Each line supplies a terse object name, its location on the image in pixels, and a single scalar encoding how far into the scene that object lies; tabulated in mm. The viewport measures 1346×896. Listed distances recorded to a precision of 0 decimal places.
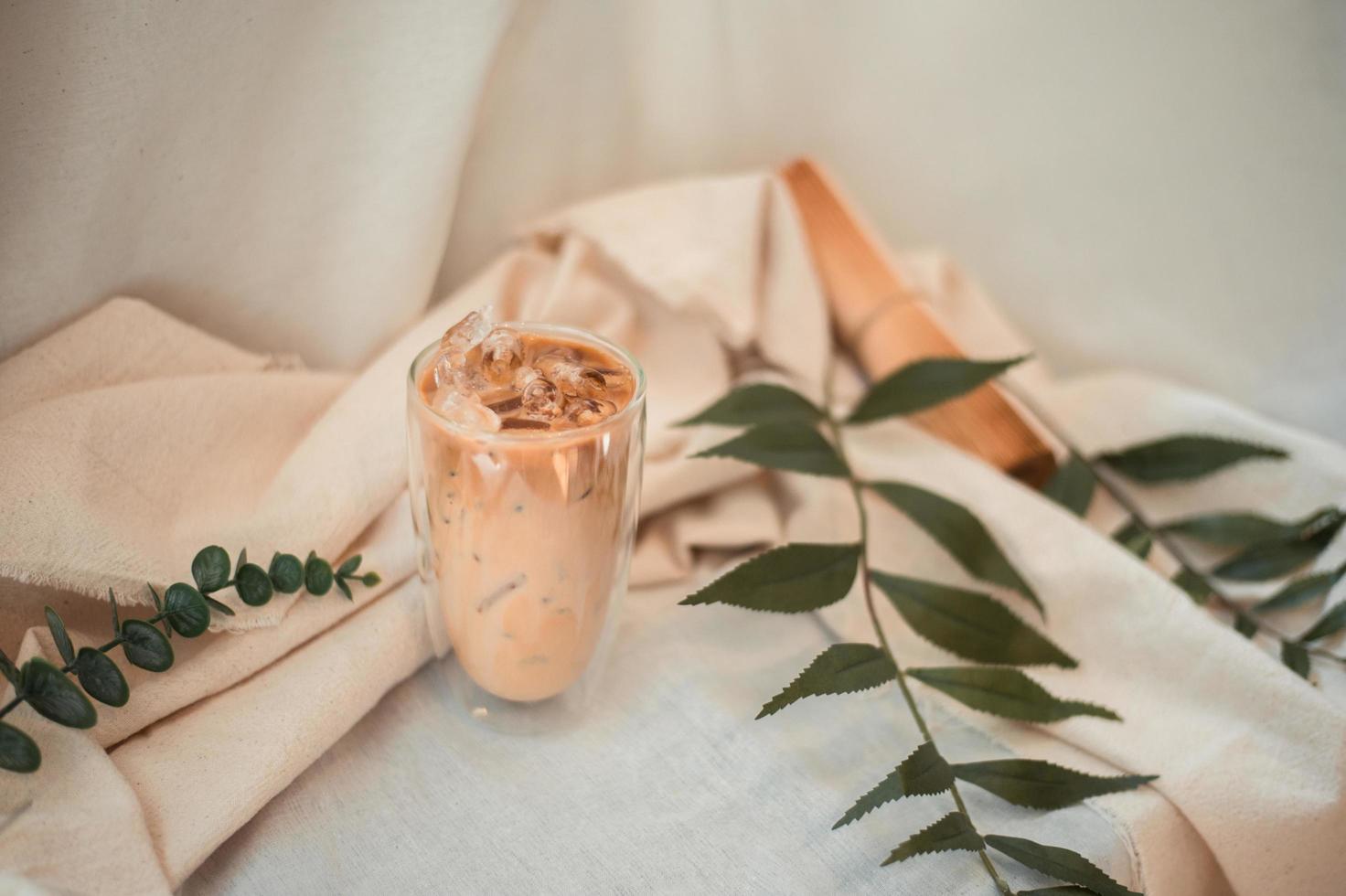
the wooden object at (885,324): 834
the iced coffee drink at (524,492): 547
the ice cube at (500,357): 576
